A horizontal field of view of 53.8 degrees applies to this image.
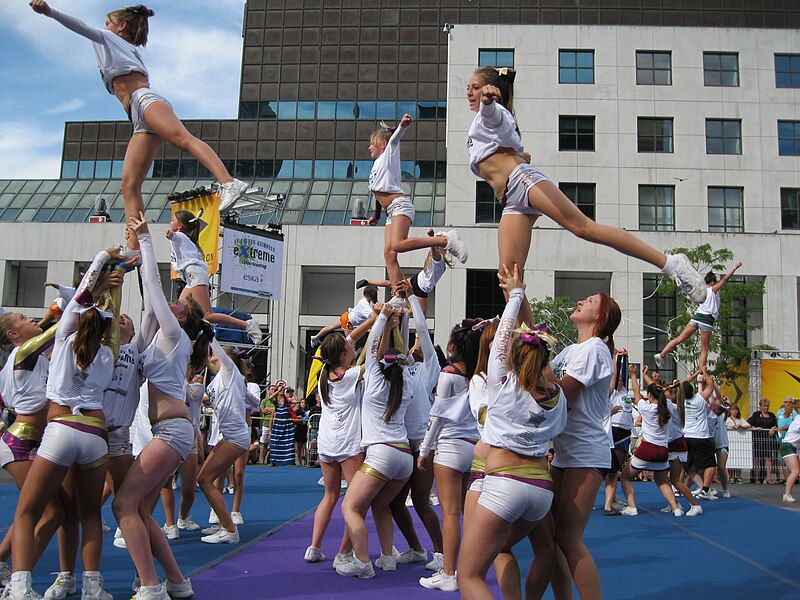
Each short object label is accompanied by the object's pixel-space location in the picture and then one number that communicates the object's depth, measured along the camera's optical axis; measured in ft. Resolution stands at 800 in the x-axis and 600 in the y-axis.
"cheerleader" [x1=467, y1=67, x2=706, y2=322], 16.79
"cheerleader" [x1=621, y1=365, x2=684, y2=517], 36.17
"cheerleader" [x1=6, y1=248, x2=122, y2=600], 15.92
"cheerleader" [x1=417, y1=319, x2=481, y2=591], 20.31
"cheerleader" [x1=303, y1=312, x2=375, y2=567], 22.71
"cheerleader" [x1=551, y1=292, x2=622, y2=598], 14.74
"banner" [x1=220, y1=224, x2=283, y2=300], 64.44
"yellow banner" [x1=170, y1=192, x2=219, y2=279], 65.57
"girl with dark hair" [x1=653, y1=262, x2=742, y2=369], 26.89
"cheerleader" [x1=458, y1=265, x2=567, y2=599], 13.33
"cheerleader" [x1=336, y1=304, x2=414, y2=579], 20.54
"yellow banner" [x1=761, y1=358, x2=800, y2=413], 77.15
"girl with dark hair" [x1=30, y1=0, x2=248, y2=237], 17.17
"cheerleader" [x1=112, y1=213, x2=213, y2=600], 16.17
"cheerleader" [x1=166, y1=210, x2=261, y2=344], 24.21
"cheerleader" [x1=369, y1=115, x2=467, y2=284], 23.81
